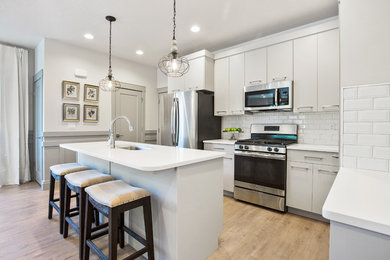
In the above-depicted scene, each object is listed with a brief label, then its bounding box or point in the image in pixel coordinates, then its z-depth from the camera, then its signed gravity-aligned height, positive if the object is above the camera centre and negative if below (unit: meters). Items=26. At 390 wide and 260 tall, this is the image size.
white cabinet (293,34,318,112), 2.74 +0.76
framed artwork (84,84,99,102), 4.04 +0.72
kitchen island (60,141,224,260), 1.50 -0.56
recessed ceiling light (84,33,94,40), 3.43 +1.61
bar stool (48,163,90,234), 2.15 -0.56
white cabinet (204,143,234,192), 3.21 -0.62
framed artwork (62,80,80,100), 3.75 +0.73
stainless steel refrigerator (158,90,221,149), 3.55 +0.17
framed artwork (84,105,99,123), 4.05 +0.31
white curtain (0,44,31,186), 3.73 +0.32
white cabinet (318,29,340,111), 2.56 +0.76
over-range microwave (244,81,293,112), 2.91 +0.49
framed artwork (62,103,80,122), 3.78 +0.30
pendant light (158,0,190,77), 2.02 +0.70
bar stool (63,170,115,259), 1.69 -0.53
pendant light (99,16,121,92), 2.92 +0.71
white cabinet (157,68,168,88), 5.21 +1.27
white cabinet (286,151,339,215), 2.39 -0.62
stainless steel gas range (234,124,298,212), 2.68 -0.57
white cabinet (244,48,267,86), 3.18 +1.00
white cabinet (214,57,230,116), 3.65 +0.77
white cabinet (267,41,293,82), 2.94 +1.01
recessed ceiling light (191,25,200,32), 3.14 +1.59
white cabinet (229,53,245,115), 3.45 +0.79
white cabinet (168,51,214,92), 3.64 +0.99
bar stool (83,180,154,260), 1.37 -0.57
